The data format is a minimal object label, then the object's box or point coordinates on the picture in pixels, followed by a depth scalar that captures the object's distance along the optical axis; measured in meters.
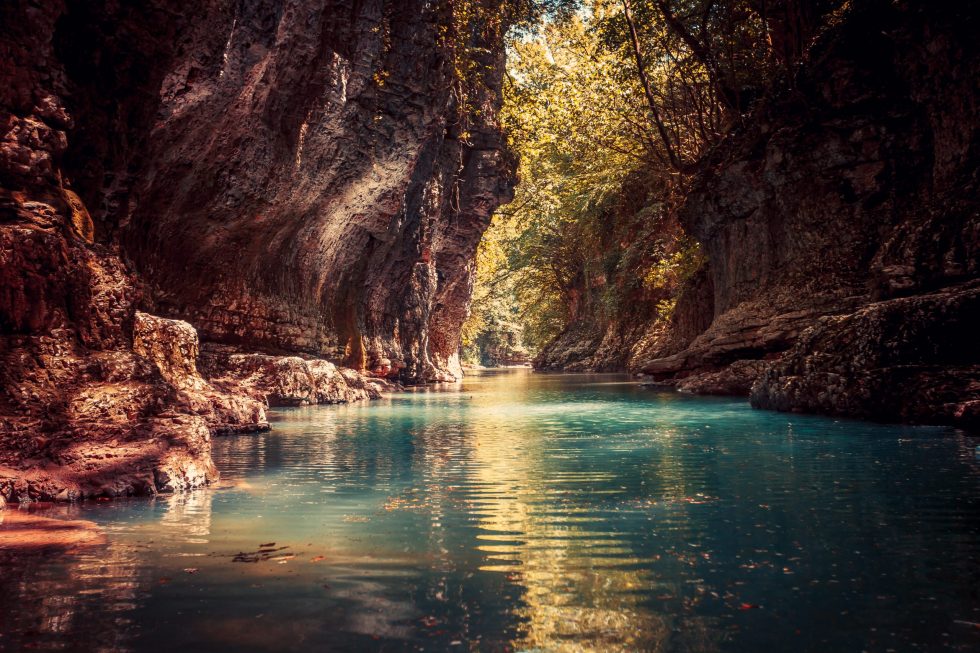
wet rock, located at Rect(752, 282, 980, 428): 10.73
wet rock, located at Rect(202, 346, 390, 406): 17.39
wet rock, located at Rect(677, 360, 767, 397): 19.22
